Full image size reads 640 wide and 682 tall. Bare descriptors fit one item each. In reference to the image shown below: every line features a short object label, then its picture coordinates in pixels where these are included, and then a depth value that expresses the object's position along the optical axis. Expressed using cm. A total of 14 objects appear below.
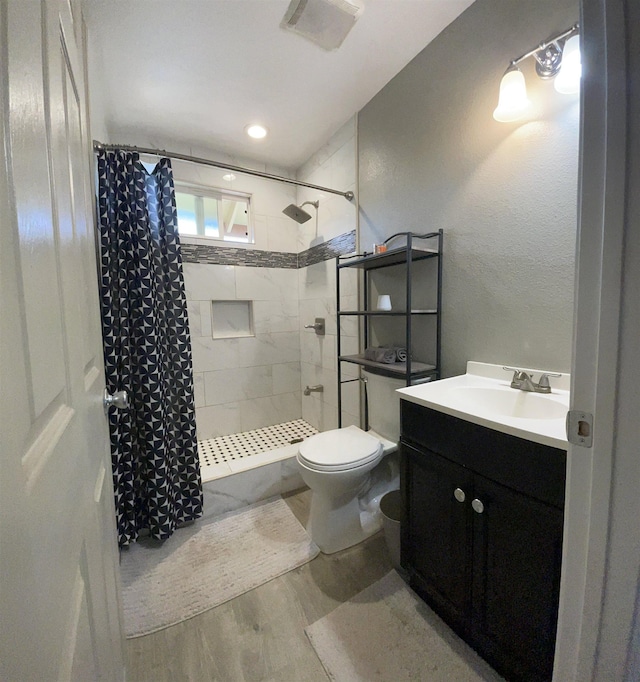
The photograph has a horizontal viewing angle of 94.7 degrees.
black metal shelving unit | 138
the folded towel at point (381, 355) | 159
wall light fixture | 96
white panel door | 27
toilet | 140
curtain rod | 141
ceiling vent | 122
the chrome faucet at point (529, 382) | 110
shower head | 220
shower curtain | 148
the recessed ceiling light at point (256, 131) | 203
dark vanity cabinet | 79
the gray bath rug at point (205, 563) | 123
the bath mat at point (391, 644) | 98
